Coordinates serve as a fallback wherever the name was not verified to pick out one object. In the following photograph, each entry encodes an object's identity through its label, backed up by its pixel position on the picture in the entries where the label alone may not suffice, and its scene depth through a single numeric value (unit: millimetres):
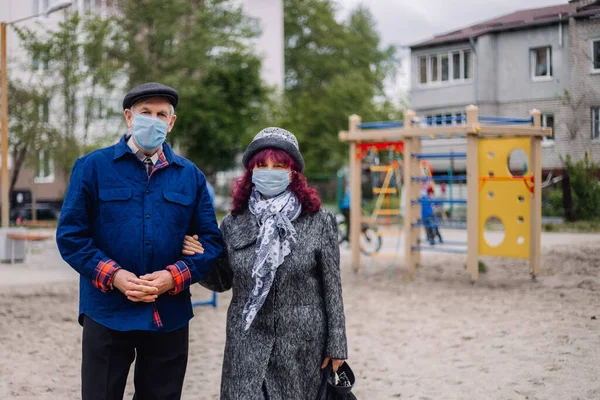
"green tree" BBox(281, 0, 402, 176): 38594
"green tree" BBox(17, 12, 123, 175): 22969
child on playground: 11273
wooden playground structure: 9289
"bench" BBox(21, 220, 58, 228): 19844
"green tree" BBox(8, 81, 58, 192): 21844
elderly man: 3170
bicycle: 15695
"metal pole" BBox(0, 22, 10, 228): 13789
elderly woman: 3357
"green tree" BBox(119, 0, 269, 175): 28594
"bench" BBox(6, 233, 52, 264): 13523
